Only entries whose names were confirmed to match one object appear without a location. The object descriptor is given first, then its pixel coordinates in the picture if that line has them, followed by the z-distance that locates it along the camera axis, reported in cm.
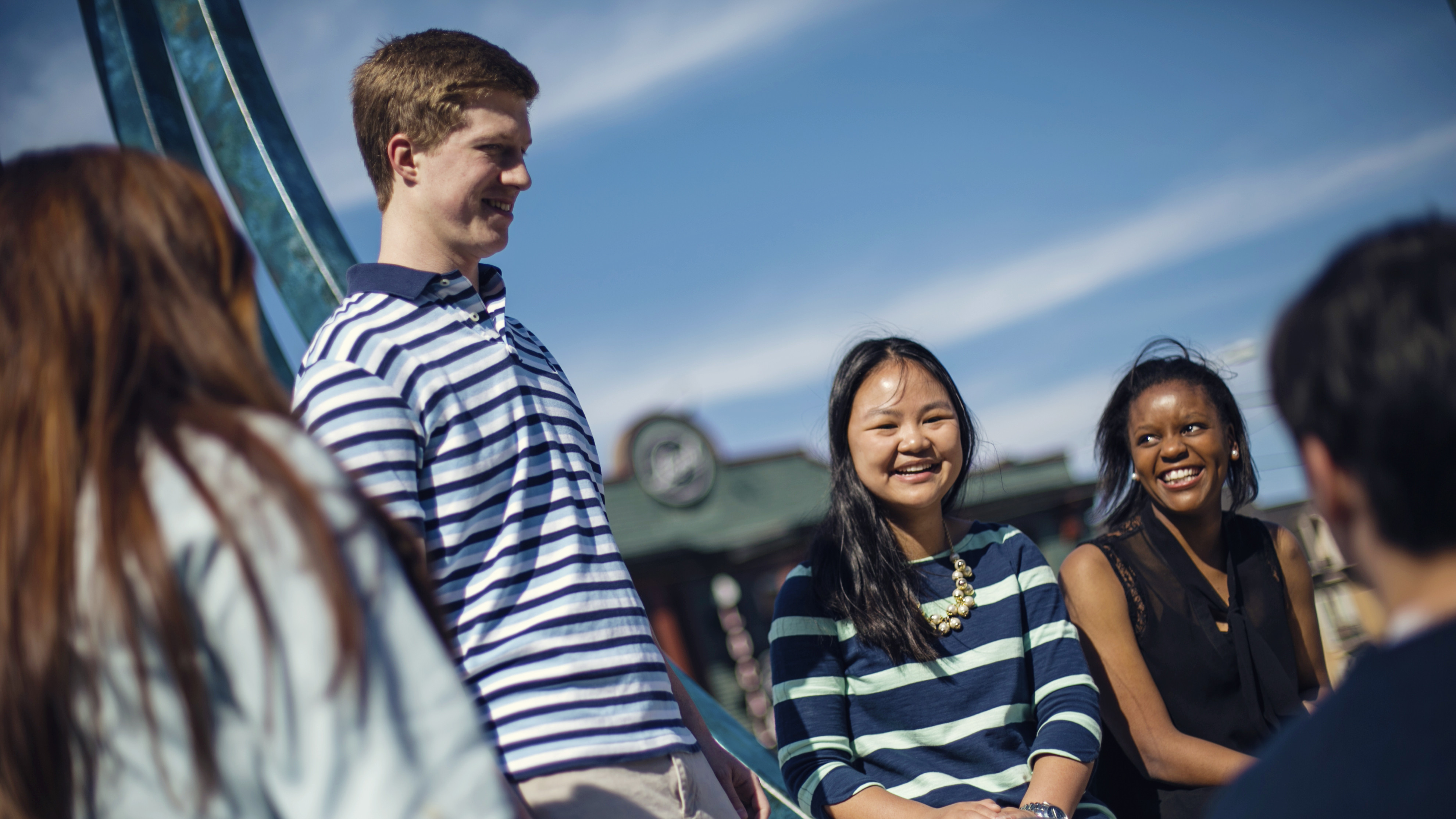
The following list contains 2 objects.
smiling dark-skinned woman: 217
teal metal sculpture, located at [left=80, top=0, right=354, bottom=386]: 299
